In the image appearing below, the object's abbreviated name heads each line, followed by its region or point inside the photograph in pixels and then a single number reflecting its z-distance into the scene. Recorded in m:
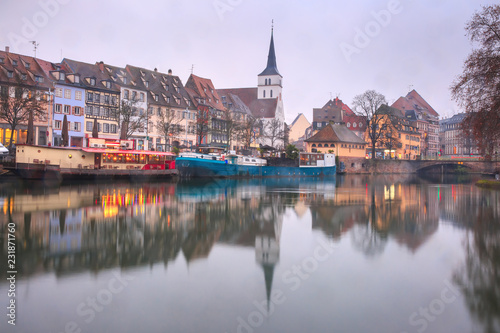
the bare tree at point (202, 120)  70.56
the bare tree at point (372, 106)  87.81
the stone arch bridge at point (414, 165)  87.33
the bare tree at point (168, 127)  64.31
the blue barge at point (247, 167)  51.31
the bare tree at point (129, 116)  57.12
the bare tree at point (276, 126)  91.79
